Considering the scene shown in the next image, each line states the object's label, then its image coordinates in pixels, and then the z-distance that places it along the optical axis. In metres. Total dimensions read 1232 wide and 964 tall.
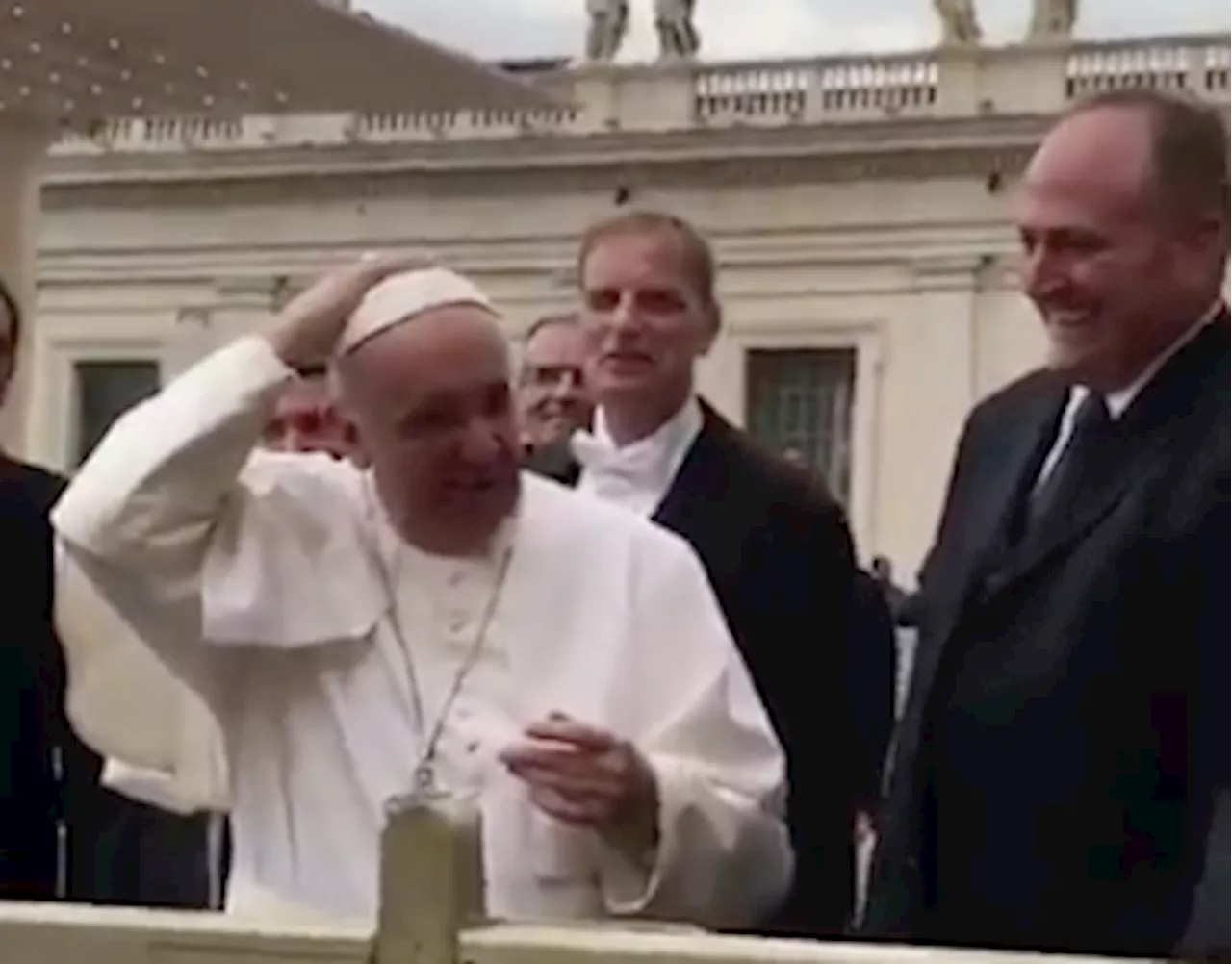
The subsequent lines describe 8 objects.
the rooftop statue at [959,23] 33.25
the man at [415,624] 3.99
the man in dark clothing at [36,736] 5.35
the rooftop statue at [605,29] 34.62
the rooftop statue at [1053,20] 33.09
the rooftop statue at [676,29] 34.50
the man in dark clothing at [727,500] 5.41
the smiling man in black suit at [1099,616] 3.97
